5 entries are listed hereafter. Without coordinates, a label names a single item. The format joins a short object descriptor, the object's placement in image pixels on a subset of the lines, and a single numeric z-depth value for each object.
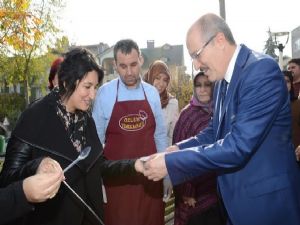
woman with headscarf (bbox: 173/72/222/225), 2.61
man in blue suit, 1.46
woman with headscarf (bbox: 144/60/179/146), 3.27
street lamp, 8.75
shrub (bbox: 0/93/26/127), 22.57
